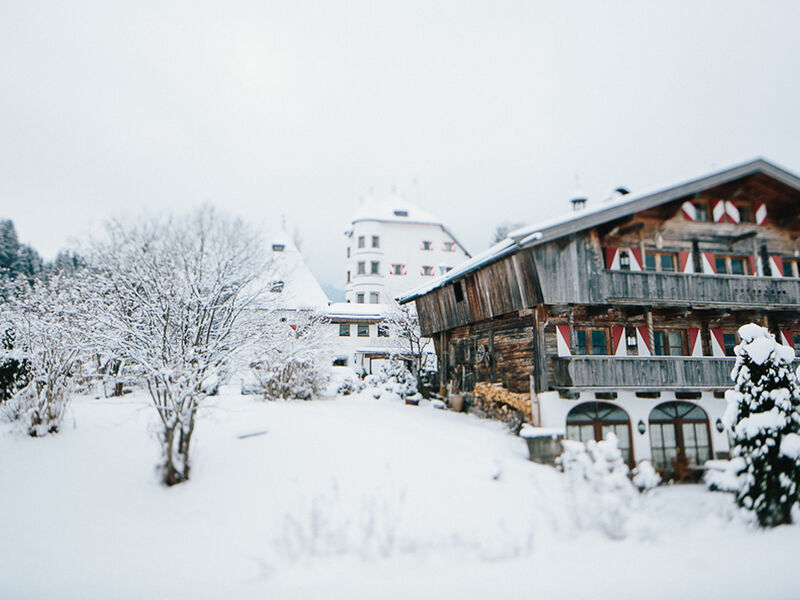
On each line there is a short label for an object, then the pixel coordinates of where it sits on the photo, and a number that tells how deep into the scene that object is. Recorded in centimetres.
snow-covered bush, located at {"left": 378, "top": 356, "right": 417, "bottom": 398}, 2497
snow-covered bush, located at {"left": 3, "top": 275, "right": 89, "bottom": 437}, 1385
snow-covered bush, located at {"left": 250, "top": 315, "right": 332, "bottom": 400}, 2044
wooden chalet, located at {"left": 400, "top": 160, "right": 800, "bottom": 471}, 1736
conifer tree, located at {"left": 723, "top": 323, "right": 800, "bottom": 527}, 1045
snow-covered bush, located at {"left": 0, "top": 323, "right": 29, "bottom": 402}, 1691
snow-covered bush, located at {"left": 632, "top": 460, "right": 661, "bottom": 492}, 1002
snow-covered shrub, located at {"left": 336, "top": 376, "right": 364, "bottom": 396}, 2509
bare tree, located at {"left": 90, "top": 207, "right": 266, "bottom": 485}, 1117
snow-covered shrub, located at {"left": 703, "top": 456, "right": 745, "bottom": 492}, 1084
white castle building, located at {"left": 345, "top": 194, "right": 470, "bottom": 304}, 4969
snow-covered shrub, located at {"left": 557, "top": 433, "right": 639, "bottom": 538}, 929
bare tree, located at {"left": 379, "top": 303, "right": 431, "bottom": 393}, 3153
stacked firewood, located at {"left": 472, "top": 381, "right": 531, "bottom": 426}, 1791
